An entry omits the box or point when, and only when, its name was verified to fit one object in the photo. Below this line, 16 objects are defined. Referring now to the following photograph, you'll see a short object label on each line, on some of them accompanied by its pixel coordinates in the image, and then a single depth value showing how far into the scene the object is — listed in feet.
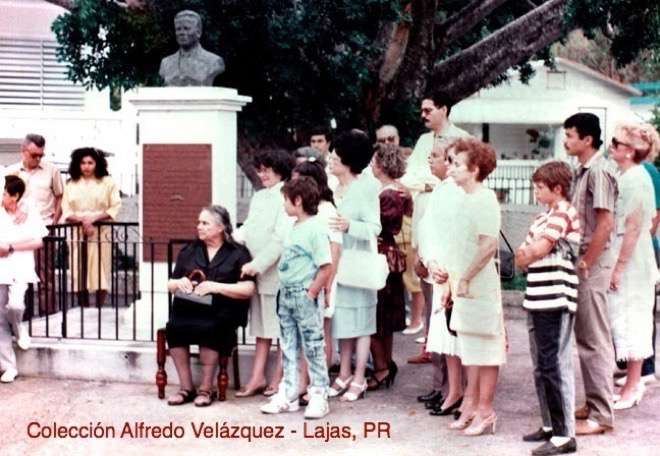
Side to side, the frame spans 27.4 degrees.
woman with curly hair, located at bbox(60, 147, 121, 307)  41.98
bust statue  38.27
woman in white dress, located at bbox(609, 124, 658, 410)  31.91
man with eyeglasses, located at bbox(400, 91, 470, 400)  32.60
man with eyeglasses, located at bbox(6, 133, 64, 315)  42.28
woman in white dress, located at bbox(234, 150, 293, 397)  33.53
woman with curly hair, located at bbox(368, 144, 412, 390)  34.30
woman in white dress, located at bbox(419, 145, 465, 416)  30.07
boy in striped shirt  27.48
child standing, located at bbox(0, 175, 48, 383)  36.17
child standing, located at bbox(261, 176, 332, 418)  31.07
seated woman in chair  32.73
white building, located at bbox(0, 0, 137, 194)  69.82
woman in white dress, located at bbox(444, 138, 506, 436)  28.45
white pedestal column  37.45
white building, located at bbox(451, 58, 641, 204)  129.59
